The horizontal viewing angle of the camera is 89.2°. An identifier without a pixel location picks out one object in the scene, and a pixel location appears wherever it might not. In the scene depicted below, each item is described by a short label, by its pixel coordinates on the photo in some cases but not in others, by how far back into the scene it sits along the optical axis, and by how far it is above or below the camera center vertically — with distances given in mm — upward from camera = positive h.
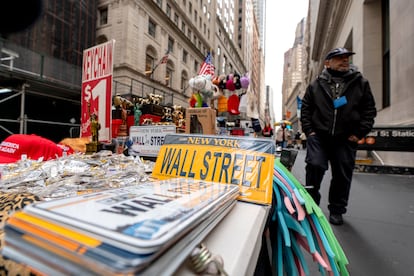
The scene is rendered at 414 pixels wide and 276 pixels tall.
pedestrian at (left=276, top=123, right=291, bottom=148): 9103 +282
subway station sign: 3920 +88
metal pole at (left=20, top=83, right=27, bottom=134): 6874 +647
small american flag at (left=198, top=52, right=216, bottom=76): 5441 +1871
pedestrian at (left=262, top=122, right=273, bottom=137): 11661 +600
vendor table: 462 -260
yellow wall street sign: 902 -105
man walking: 1804 +150
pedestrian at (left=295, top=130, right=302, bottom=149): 18997 +227
